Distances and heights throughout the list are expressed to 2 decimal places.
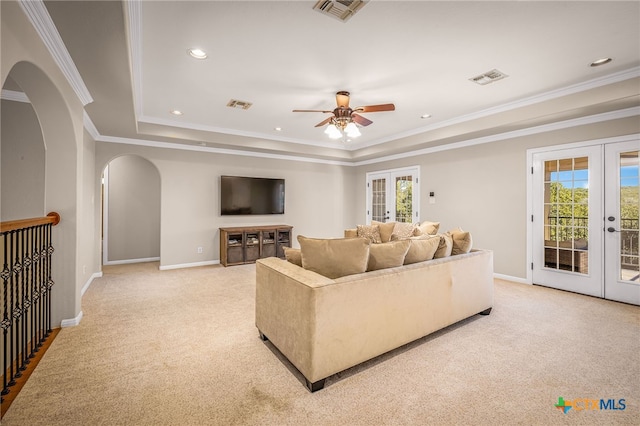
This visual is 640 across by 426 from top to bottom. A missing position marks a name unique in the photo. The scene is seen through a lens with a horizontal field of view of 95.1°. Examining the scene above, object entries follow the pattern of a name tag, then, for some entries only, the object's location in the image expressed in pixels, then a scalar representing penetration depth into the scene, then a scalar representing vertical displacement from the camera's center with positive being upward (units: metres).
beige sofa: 1.93 -0.74
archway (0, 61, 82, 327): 2.69 +0.18
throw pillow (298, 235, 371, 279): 2.20 -0.32
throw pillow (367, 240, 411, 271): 2.39 -0.34
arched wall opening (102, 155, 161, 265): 5.92 +0.04
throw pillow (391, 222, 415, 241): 4.71 -0.28
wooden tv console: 5.72 -0.60
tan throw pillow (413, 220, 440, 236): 4.23 -0.23
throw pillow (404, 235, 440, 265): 2.62 -0.32
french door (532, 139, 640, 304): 3.62 -0.08
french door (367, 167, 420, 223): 6.27 +0.43
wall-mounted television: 6.02 +0.38
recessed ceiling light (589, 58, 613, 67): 2.84 +1.51
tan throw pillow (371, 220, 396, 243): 4.95 -0.30
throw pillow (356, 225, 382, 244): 5.00 -0.34
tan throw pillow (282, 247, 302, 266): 2.54 -0.37
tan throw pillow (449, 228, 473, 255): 3.10 -0.31
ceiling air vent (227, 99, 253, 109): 4.00 +1.54
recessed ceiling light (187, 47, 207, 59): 2.70 +1.50
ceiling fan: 3.51 +1.16
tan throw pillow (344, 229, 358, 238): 5.03 -0.34
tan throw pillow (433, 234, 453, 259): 2.89 -0.34
